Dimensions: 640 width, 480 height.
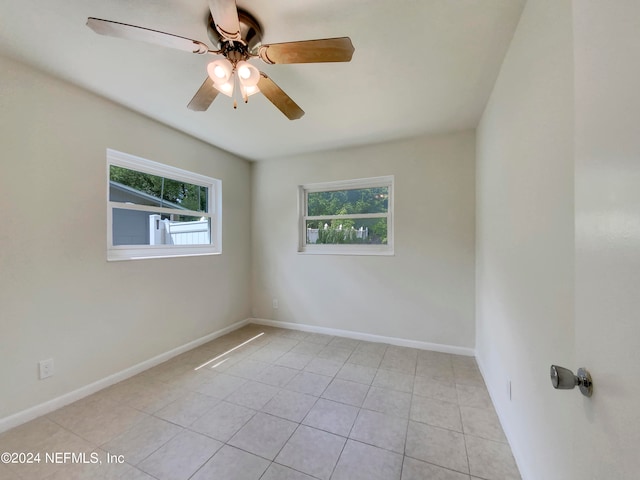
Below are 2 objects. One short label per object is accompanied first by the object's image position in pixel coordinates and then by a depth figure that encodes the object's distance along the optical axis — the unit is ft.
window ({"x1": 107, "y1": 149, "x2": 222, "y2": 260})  7.61
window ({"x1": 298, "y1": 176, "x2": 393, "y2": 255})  10.41
